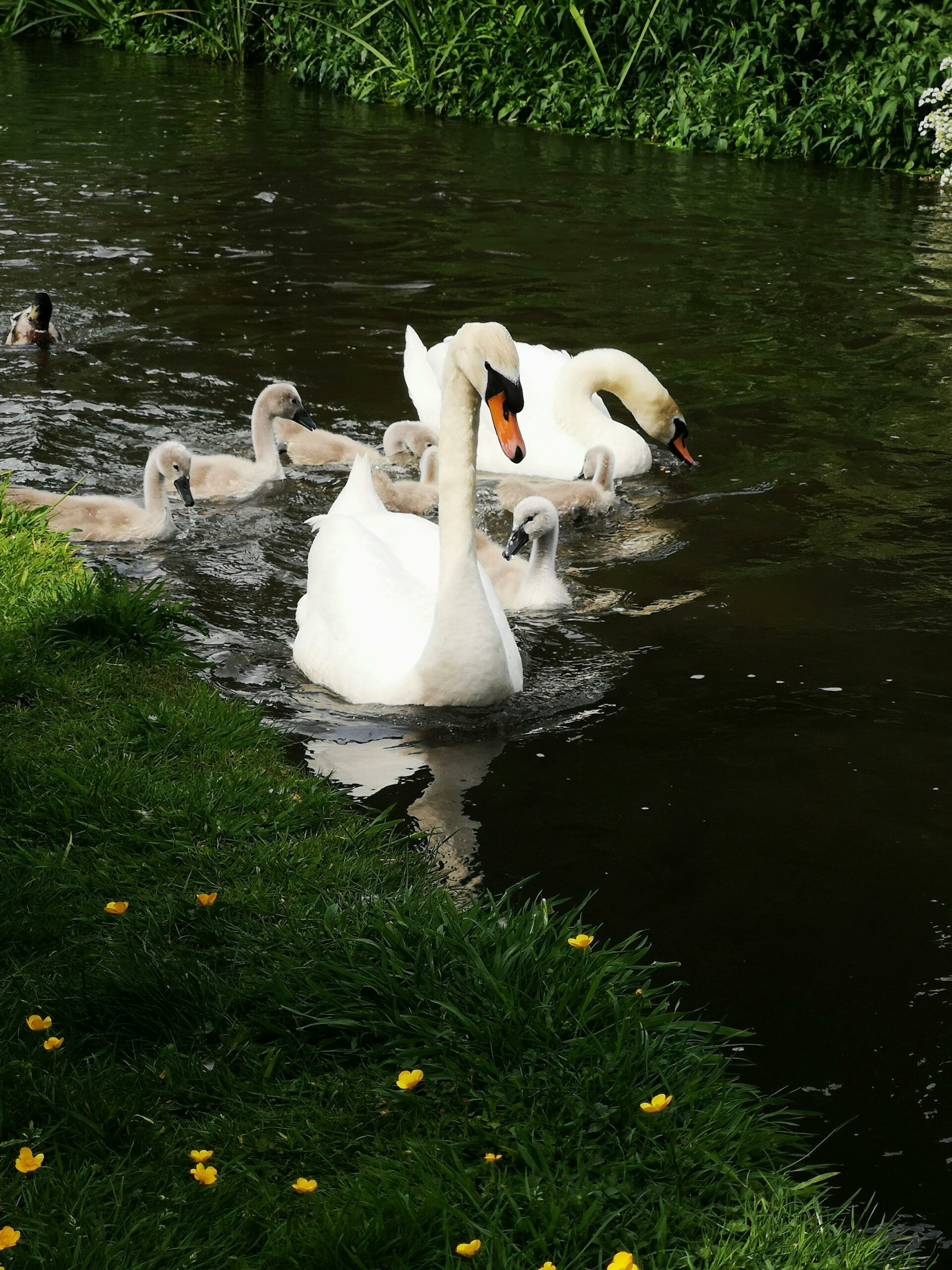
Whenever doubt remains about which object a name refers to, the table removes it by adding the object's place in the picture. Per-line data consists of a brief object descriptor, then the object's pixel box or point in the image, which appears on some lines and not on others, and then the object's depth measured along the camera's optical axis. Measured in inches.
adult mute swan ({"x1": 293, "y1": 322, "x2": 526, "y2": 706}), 195.2
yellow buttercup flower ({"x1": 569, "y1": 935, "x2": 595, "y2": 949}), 127.0
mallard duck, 368.8
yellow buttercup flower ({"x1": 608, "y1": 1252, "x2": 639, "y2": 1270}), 97.5
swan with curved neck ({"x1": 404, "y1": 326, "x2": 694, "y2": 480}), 325.1
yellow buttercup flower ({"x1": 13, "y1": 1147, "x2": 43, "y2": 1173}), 103.8
